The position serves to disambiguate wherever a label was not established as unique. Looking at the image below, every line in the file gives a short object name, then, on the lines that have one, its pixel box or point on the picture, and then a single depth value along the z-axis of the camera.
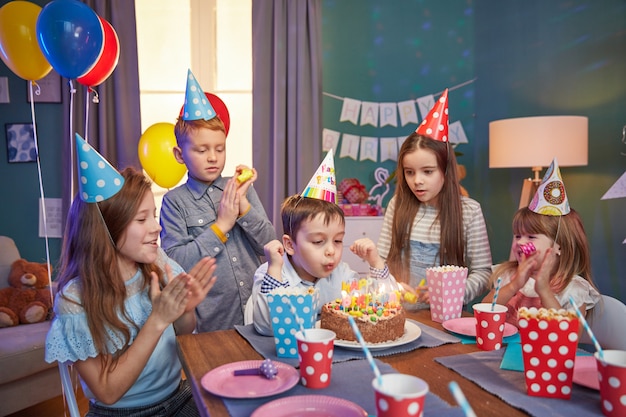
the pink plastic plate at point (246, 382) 1.08
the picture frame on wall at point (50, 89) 4.02
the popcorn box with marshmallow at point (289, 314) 1.29
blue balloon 2.39
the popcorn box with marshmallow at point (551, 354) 1.01
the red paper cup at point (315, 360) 1.09
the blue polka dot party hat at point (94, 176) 1.45
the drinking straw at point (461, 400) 0.60
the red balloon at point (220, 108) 2.97
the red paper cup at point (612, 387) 0.91
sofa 2.70
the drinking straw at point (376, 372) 0.81
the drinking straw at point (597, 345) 0.94
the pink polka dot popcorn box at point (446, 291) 1.61
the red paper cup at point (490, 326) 1.33
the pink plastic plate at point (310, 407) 0.97
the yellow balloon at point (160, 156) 3.40
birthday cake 1.37
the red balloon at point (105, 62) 2.81
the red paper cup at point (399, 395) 0.78
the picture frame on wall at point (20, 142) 4.05
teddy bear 3.03
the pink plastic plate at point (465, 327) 1.46
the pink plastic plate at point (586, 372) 1.07
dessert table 1.02
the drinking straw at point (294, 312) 1.16
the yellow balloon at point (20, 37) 2.55
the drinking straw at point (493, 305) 1.34
